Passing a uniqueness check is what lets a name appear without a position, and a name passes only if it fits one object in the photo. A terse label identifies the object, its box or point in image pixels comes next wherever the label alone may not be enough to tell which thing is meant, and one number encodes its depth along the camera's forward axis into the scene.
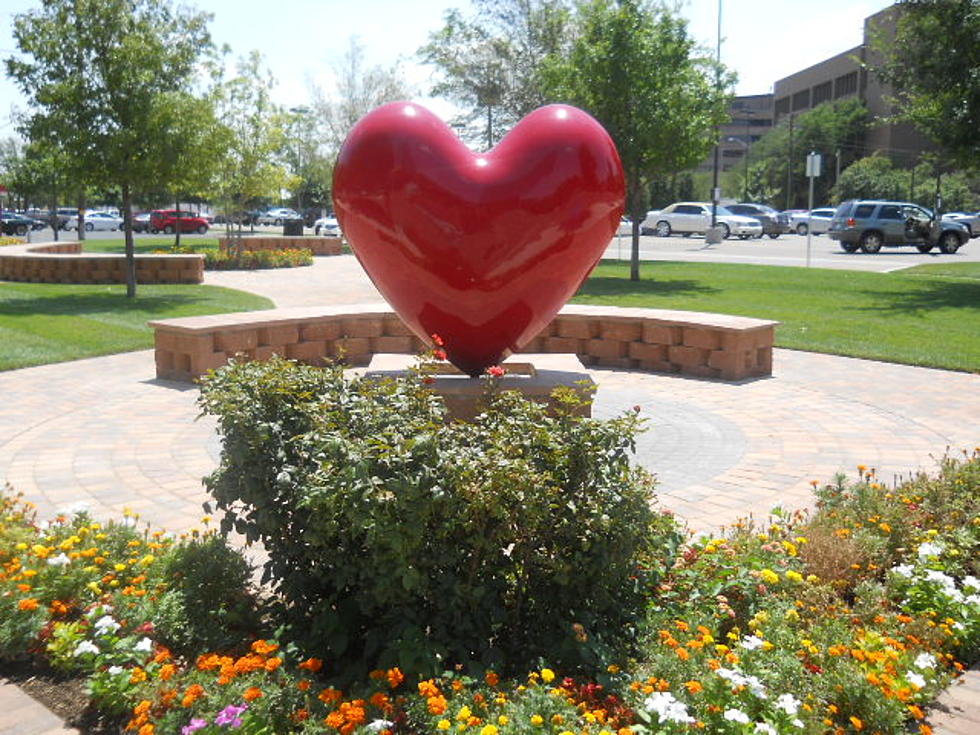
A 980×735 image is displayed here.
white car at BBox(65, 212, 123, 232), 61.16
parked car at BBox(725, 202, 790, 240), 49.00
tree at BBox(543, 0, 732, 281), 19.91
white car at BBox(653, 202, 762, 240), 47.09
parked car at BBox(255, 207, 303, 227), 72.86
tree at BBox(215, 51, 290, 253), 29.34
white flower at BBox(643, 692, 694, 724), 2.94
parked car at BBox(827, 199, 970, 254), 33.81
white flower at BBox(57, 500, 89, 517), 4.56
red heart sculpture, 6.48
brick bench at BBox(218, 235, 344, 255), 34.28
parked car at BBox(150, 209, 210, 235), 51.78
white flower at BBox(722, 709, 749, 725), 2.88
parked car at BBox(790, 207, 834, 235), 48.19
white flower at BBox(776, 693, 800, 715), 3.02
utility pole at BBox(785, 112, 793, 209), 71.72
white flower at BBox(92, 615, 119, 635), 3.54
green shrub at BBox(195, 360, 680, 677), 3.46
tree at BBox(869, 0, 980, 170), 17.67
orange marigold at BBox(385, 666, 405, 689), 3.20
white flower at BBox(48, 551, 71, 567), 4.07
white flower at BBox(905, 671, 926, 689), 3.30
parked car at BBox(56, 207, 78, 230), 61.86
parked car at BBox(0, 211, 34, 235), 51.84
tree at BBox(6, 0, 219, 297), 16.25
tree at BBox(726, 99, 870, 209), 74.69
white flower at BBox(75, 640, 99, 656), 3.44
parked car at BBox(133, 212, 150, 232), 56.05
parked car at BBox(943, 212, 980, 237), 47.91
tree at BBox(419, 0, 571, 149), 35.12
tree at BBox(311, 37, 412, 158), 46.84
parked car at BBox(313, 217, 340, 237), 51.91
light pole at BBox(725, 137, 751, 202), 81.69
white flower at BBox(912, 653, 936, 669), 3.47
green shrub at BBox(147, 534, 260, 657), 3.80
